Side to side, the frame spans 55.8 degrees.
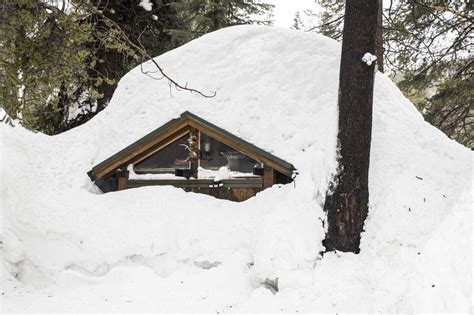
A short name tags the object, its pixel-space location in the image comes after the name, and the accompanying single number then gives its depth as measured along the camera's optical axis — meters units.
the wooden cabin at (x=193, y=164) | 10.00
